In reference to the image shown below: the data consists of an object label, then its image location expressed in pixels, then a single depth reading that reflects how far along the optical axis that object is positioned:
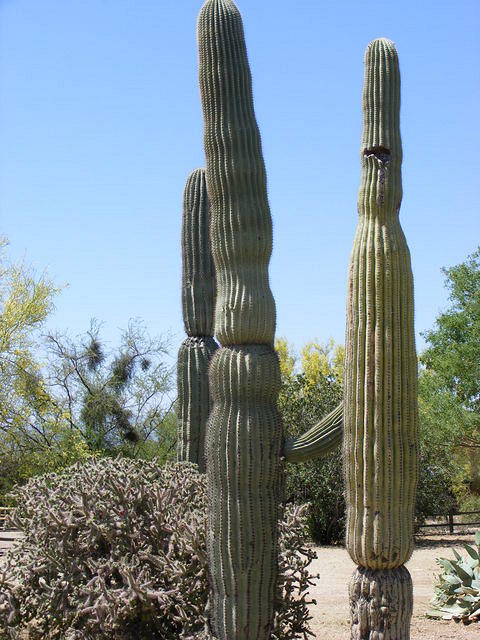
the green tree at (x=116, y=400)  21.62
